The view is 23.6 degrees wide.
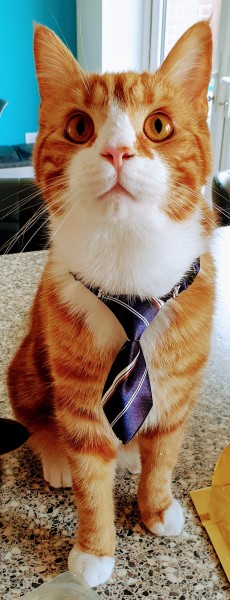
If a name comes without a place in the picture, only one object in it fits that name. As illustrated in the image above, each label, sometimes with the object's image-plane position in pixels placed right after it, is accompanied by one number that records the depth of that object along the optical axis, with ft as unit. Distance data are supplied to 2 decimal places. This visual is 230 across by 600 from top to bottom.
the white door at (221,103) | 7.72
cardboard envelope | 2.27
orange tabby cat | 1.88
